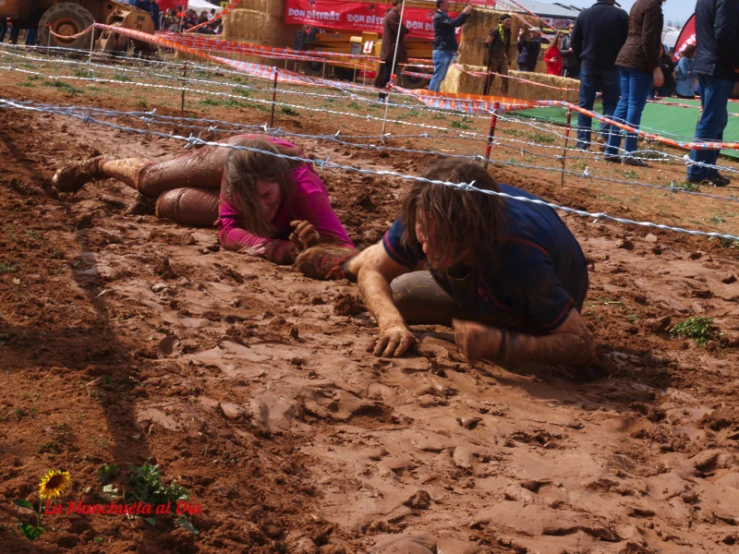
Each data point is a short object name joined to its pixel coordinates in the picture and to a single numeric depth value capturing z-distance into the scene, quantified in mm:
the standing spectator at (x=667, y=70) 19234
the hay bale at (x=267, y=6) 25141
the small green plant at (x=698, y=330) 5223
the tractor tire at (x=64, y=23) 20406
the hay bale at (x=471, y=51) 22562
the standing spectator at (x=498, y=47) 18438
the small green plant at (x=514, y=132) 14609
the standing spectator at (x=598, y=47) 11727
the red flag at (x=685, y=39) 20594
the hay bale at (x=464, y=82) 19312
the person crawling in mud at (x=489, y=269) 3918
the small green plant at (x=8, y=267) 4844
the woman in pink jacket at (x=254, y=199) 5684
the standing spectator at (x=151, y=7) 25703
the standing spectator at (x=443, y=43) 16156
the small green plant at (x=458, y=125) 14736
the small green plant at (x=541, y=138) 13947
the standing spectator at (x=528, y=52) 21658
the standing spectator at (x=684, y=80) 20320
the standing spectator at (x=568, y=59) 17391
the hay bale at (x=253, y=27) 25281
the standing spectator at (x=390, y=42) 16094
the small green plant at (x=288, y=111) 13683
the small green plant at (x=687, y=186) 10315
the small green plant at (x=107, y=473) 2854
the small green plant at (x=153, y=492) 2750
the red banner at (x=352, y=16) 23953
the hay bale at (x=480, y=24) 22172
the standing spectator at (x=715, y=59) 9523
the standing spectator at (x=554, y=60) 21906
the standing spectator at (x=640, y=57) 11031
